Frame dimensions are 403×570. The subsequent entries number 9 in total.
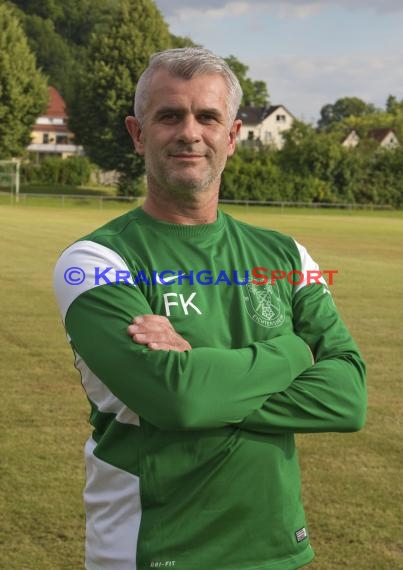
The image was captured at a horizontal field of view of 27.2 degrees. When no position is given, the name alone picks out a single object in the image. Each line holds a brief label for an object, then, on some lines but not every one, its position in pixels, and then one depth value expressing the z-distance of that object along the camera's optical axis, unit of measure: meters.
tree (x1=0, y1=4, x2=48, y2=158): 59.59
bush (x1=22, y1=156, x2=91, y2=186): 69.25
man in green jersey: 2.53
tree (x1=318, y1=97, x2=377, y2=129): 174.00
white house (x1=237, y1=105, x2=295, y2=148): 114.88
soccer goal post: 54.72
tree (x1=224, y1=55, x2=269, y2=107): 103.82
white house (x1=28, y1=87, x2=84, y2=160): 112.19
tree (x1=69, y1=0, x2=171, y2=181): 58.59
